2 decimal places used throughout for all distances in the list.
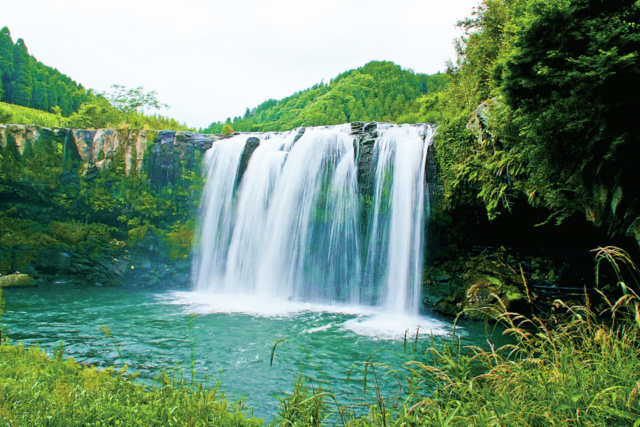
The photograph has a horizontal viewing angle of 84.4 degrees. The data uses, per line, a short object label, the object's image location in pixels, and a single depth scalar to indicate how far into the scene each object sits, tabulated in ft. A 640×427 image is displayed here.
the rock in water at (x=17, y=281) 43.74
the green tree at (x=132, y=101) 81.71
